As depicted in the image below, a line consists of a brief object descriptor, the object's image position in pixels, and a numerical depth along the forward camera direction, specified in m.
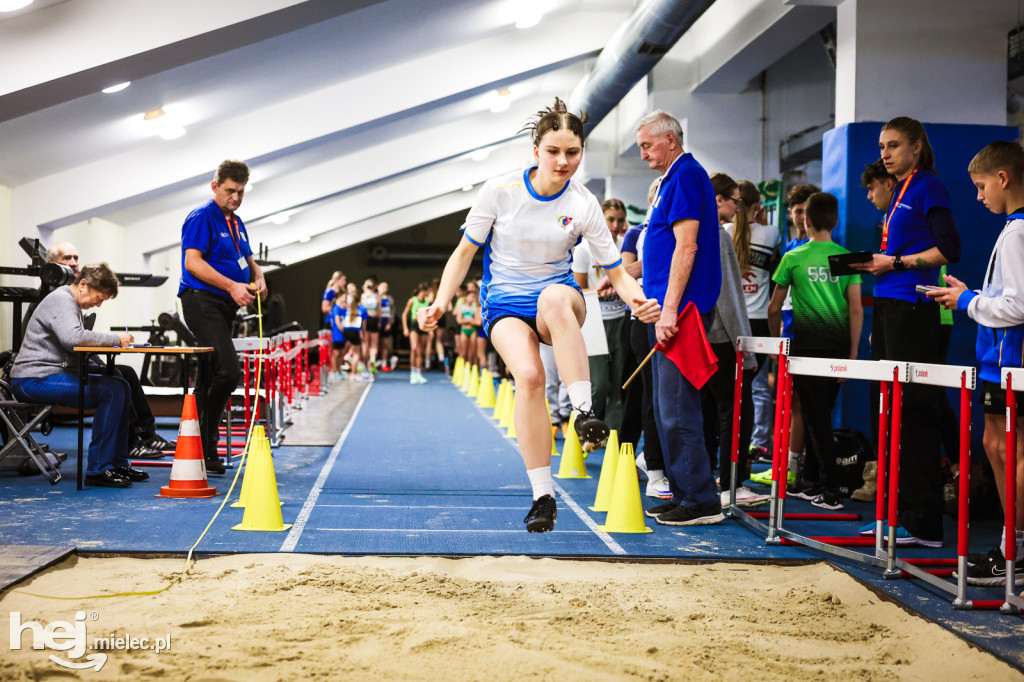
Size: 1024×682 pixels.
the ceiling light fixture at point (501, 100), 14.43
